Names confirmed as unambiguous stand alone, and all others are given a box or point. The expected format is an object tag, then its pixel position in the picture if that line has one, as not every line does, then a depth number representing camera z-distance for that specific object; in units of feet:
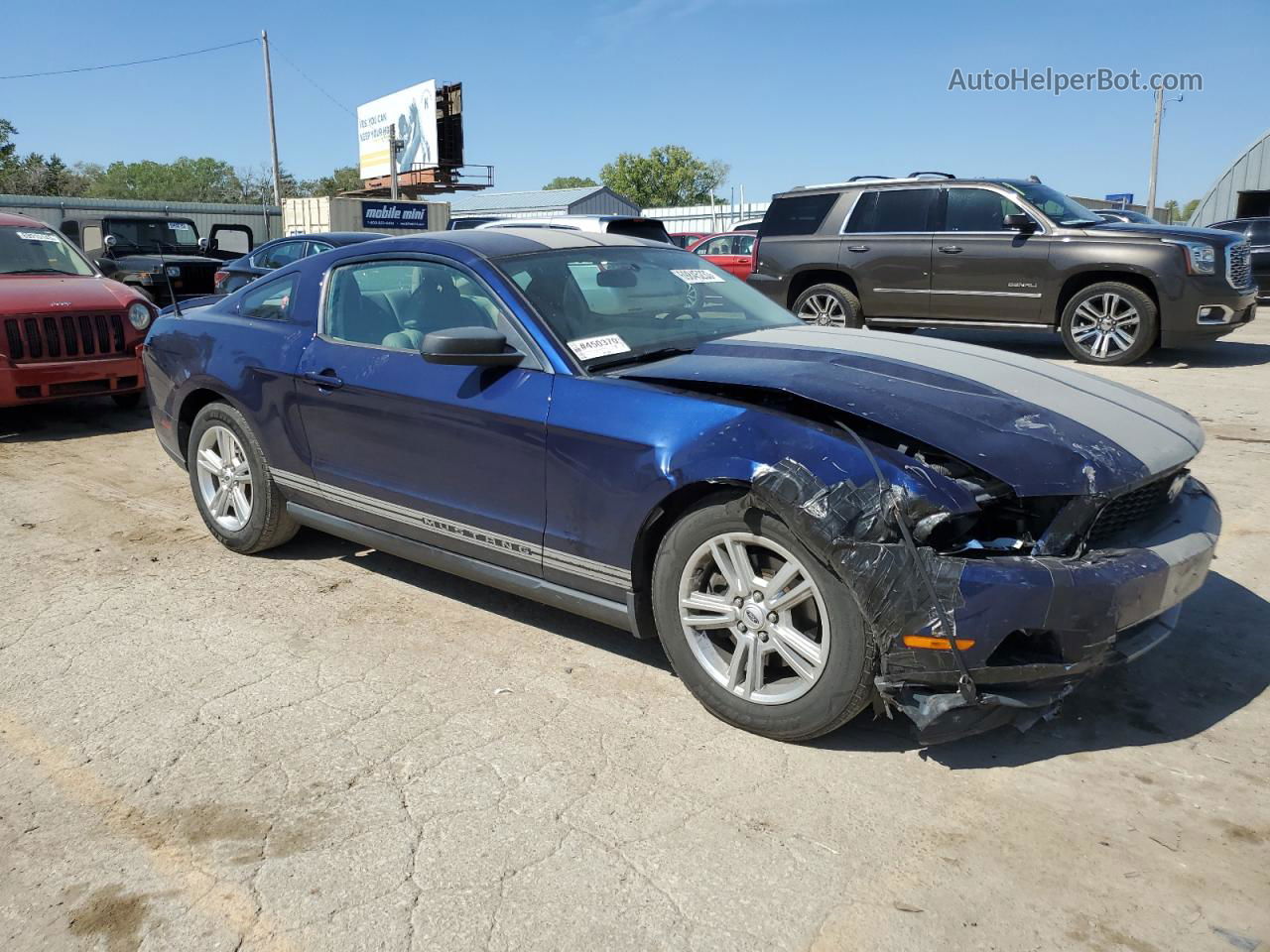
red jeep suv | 24.49
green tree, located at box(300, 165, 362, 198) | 307.99
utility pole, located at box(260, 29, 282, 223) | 128.36
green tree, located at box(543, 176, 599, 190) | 366.18
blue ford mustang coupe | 8.87
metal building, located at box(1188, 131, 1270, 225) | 125.33
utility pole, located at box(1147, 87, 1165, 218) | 138.62
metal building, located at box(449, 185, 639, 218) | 180.86
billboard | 135.33
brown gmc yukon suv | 31.35
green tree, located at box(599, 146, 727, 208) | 263.90
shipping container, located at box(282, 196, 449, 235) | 96.94
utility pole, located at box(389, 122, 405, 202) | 112.68
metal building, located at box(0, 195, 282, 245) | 102.83
